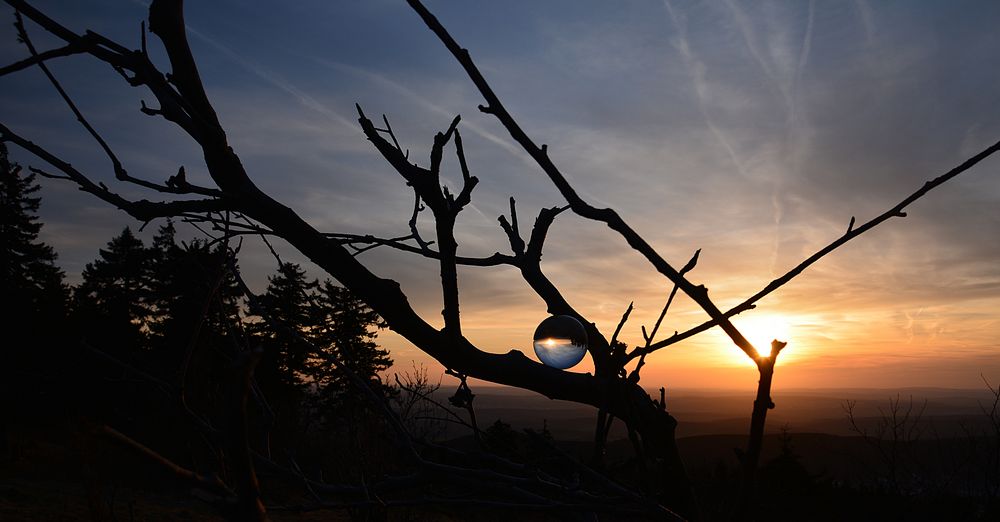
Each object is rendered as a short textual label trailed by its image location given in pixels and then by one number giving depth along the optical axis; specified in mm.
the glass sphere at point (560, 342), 1598
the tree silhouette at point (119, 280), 34616
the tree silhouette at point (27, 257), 27672
